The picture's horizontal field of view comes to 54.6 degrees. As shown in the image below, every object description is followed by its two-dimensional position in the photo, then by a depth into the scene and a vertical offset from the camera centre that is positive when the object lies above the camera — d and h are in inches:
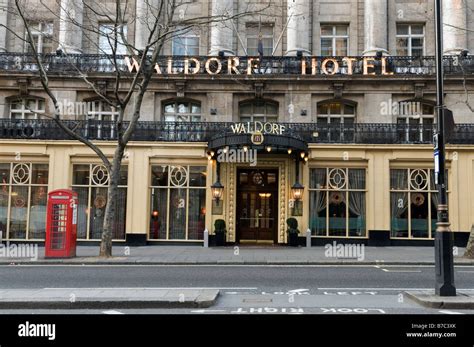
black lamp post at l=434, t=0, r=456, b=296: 362.1 +0.8
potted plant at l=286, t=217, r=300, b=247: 887.7 -44.0
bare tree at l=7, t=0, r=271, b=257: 669.3 +113.1
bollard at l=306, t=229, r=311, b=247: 898.7 -58.0
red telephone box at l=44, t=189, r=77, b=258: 681.6 -27.5
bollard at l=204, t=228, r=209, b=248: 896.1 -61.2
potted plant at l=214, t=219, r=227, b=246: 890.1 -45.7
